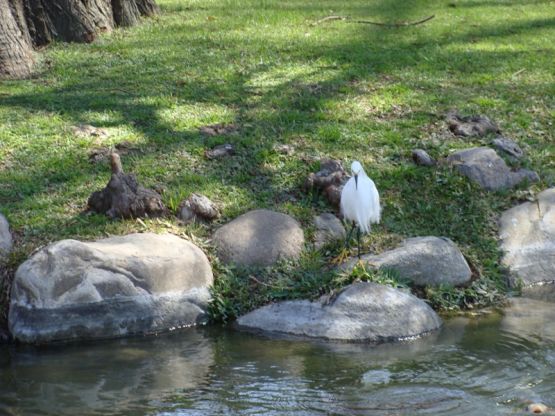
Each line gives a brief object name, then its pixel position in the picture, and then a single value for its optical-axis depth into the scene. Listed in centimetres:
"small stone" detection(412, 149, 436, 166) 1831
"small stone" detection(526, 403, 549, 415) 1143
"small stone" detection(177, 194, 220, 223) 1610
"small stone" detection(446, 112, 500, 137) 1944
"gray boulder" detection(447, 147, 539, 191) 1803
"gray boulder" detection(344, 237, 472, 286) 1555
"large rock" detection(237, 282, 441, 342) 1418
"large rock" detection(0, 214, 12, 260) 1483
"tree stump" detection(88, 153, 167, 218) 1575
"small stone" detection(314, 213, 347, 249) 1622
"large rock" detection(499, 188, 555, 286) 1678
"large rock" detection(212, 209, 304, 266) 1570
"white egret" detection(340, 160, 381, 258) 1478
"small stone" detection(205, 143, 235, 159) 1809
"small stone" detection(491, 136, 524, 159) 1886
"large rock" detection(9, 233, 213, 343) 1390
